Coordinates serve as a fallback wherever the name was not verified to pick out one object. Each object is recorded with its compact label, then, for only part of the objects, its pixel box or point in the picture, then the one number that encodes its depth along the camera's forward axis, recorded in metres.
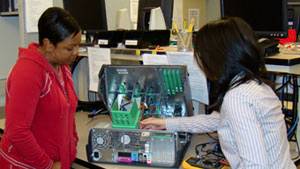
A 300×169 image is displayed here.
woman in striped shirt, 1.11
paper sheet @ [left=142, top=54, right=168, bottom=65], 1.86
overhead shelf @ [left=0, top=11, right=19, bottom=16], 2.82
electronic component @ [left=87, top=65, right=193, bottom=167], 1.48
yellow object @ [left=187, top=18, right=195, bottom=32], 1.92
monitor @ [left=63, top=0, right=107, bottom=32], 2.39
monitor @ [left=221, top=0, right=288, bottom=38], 1.83
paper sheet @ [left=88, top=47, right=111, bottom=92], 2.11
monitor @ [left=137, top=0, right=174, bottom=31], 2.31
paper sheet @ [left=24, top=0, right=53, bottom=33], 2.23
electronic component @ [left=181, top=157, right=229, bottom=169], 1.42
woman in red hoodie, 1.40
